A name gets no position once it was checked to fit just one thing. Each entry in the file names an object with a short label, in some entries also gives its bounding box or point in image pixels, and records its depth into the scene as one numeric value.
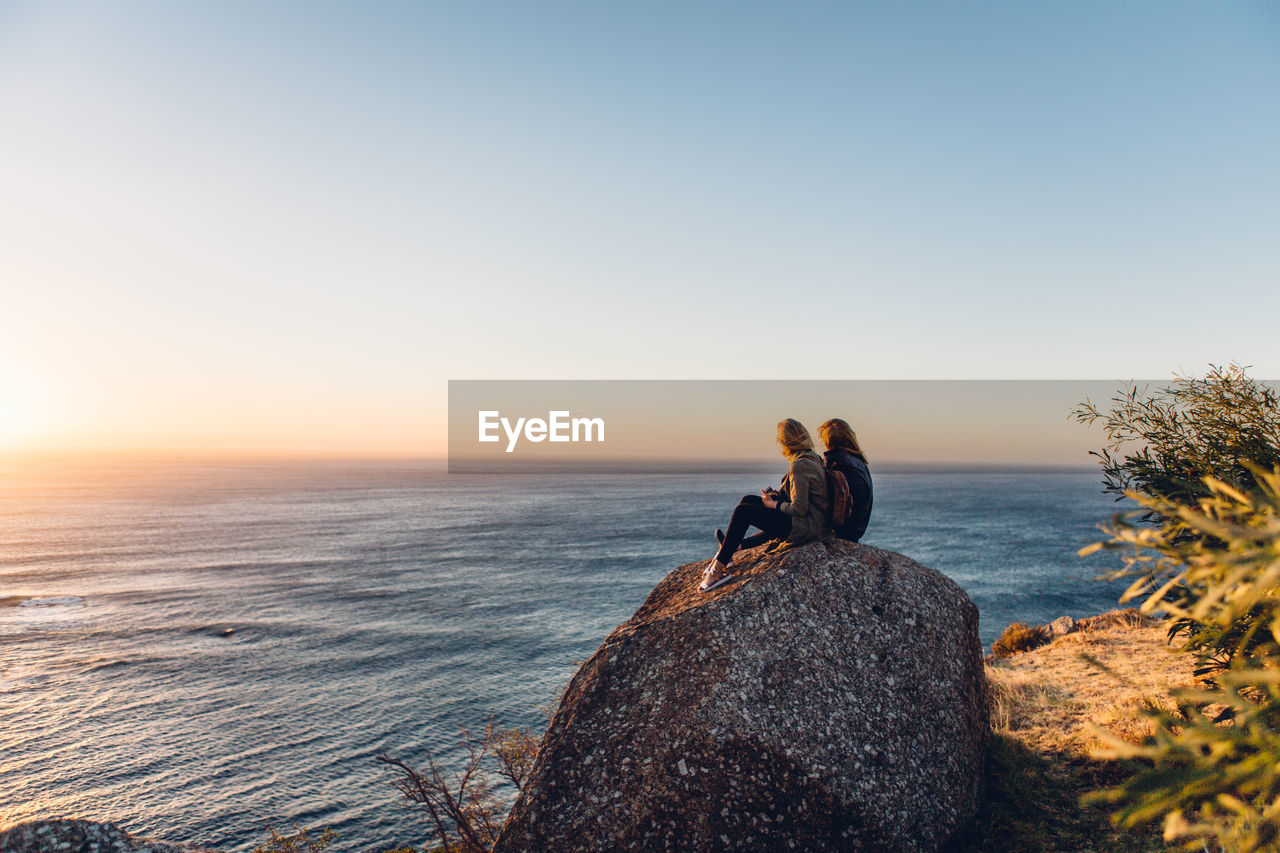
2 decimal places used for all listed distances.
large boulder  7.16
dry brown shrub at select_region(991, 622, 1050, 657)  24.28
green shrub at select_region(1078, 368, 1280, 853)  2.89
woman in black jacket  9.54
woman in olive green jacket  9.08
